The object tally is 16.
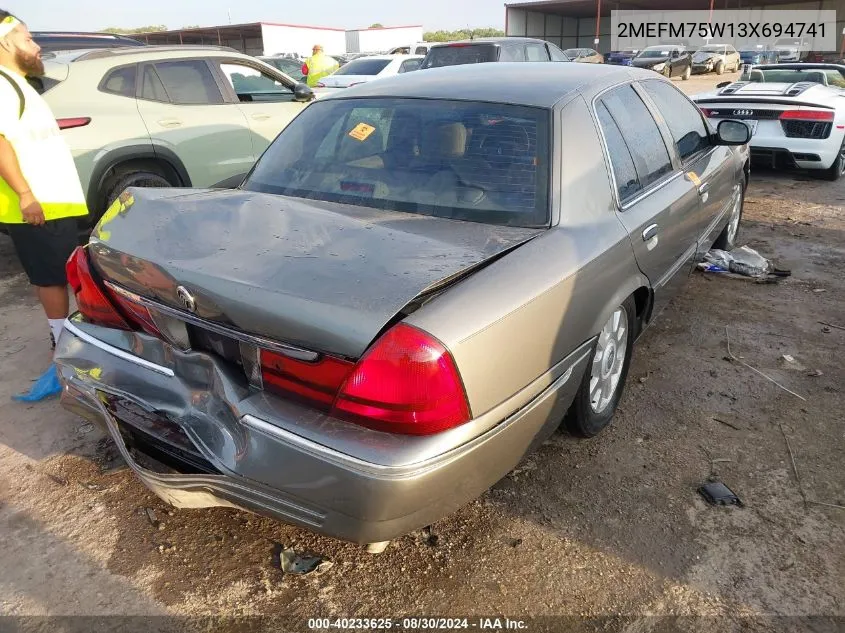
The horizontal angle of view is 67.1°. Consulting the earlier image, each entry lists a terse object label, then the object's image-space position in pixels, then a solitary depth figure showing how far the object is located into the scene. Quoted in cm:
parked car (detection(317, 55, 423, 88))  1284
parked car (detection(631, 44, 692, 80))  2509
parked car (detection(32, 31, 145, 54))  809
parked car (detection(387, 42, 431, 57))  2052
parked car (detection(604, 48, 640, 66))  2757
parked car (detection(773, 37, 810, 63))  2707
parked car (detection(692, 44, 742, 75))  2727
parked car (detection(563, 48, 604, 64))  2644
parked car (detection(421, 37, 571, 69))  1026
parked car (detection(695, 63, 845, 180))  711
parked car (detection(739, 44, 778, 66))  2637
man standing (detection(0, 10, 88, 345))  308
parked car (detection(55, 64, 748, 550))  174
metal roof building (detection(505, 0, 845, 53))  3638
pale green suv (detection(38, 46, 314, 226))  501
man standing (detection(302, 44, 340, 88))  1309
